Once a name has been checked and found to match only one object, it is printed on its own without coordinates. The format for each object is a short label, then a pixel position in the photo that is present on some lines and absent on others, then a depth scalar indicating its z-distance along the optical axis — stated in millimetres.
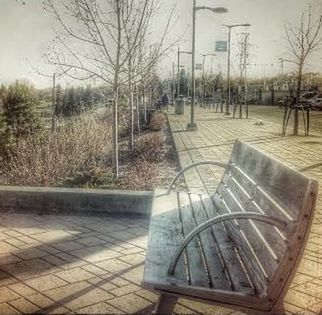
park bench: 2609
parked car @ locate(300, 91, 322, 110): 45788
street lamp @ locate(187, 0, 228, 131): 20359
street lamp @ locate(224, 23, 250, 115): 34106
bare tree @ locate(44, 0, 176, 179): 9414
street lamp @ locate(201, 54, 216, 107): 58281
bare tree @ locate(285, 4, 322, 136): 18266
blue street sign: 23594
